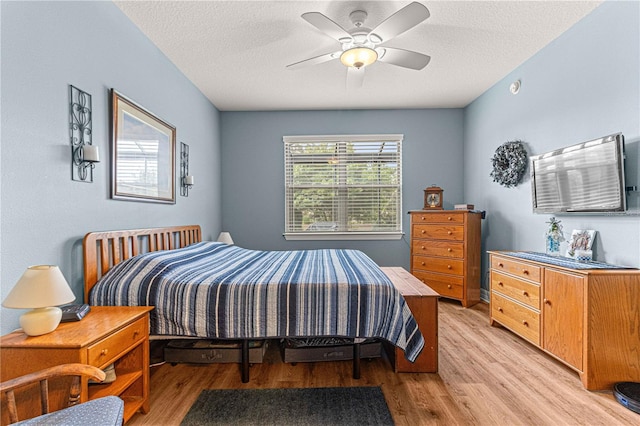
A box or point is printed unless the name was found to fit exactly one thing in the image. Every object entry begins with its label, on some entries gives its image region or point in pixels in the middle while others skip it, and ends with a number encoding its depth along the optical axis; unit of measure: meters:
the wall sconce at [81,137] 1.82
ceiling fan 1.99
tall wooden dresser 3.67
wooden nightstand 1.26
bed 1.90
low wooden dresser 1.94
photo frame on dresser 2.37
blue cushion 1.03
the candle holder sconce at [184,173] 3.29
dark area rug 1.69
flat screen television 2.10
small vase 2.62
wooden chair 1.05
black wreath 3.24
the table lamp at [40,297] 1.26
